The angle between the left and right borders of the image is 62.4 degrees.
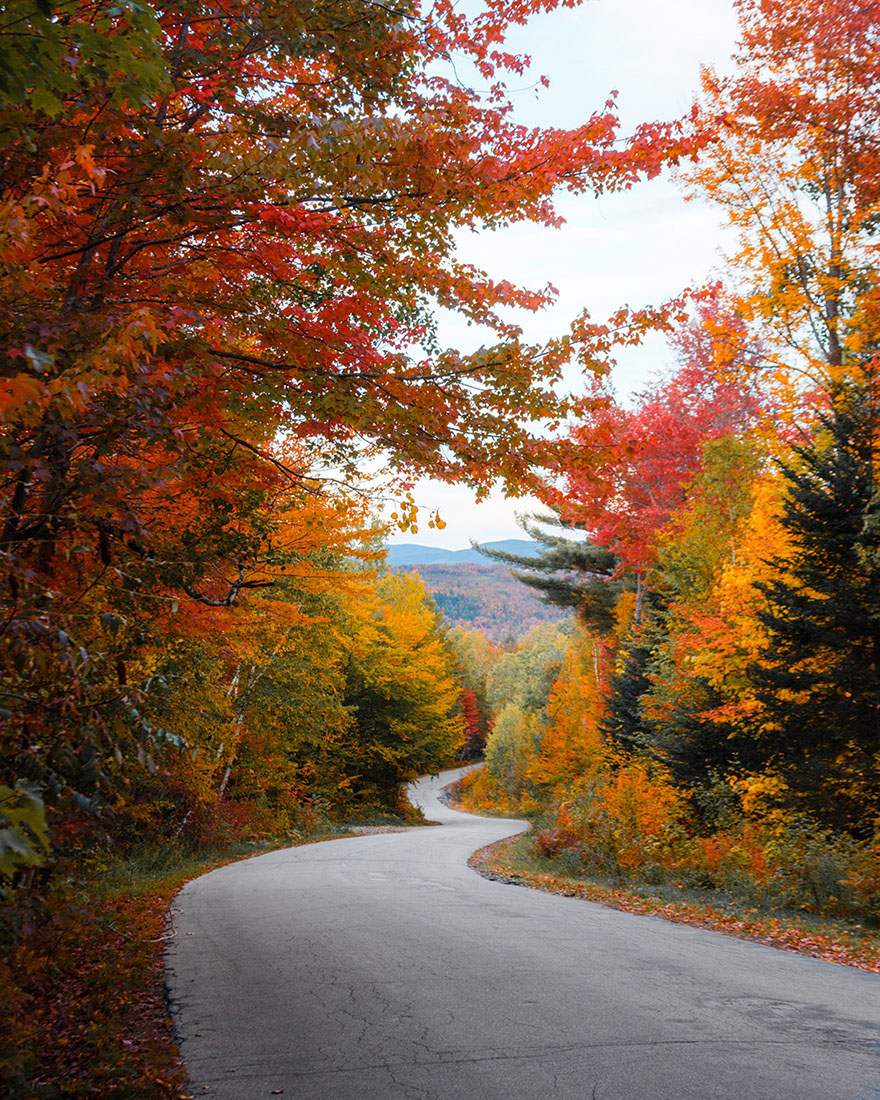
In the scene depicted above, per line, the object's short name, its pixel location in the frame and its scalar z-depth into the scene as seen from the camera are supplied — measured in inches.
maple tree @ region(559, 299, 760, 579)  1043.9
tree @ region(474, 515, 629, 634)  1223.5
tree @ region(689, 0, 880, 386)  514.9
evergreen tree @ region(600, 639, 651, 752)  1029.8
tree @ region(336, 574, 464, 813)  1248.2
